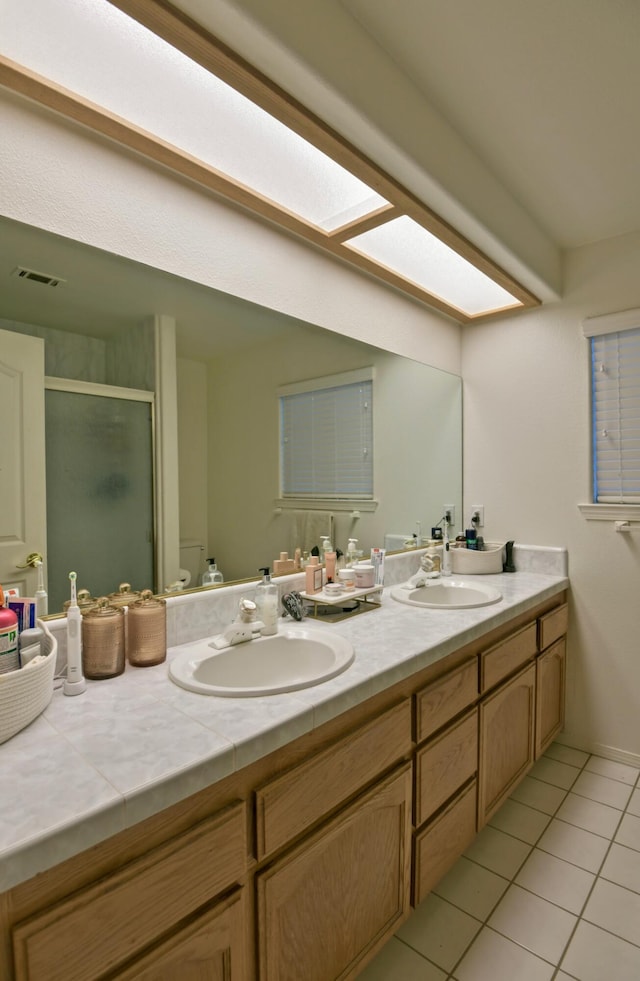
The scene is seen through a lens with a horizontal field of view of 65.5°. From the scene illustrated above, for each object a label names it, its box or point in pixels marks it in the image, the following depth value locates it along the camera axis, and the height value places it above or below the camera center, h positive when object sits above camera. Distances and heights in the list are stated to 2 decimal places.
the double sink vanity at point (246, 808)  0.69 -0.58
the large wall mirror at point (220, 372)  1.20 +0.37
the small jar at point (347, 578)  1.79 -0.33
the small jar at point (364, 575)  1.82 -0.33
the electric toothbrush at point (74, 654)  1.07 -0.36
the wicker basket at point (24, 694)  0.85 -0.37
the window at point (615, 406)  2.19 +0.35
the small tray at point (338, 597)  1.64 -0.37
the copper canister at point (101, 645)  1.15 -0.36
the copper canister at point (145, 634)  1.22 -0.36
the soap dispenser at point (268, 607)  1.45 -0.35
